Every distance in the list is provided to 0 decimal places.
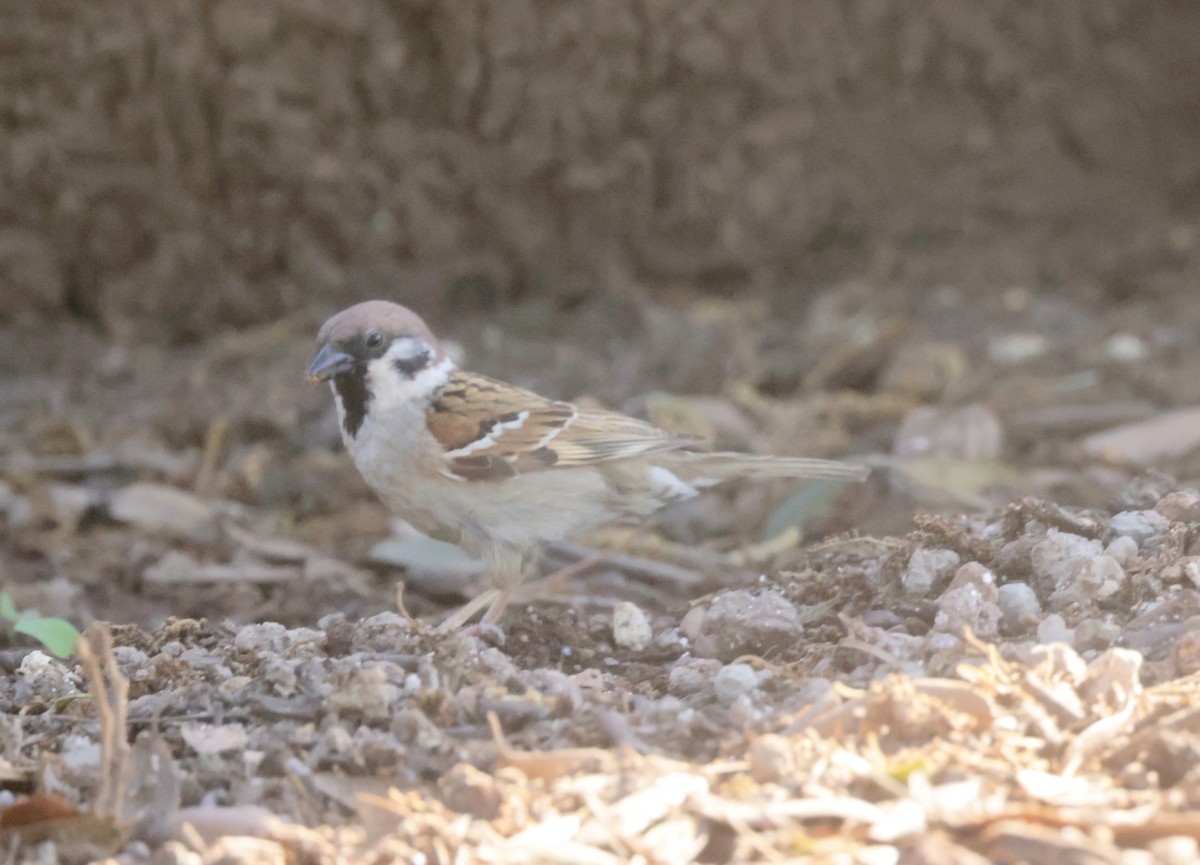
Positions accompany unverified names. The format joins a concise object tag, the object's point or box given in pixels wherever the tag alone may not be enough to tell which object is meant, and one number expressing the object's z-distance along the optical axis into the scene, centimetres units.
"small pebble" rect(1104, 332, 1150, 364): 1277
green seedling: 607
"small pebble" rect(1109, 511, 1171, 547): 680
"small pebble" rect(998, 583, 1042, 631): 606
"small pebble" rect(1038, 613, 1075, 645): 571
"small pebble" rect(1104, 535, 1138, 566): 642
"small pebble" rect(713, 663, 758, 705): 542
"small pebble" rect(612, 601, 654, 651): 671
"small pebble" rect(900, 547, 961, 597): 653
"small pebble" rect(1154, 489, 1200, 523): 684
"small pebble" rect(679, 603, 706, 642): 661
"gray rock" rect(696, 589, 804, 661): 631
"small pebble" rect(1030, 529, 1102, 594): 634
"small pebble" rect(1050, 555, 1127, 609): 613
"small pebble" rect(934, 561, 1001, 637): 595
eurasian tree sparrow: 785
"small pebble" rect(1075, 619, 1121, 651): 561
